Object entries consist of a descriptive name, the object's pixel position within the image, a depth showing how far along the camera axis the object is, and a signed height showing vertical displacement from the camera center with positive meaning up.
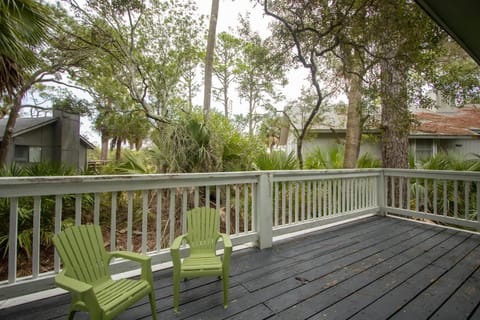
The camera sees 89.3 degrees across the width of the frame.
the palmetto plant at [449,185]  5.32 -0.45
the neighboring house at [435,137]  8.98 +1.09
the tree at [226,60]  12.54 +5.81
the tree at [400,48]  3.26 +1.74
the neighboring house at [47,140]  9.05 +0.97
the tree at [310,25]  3.61 +2.28
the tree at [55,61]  6.94 +3.40
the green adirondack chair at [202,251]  1.96 -0.81
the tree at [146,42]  6.11 +3.51
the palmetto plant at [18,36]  3.04 +1.75
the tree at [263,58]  4.90 +2.29
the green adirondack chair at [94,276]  1.40 -0.74
